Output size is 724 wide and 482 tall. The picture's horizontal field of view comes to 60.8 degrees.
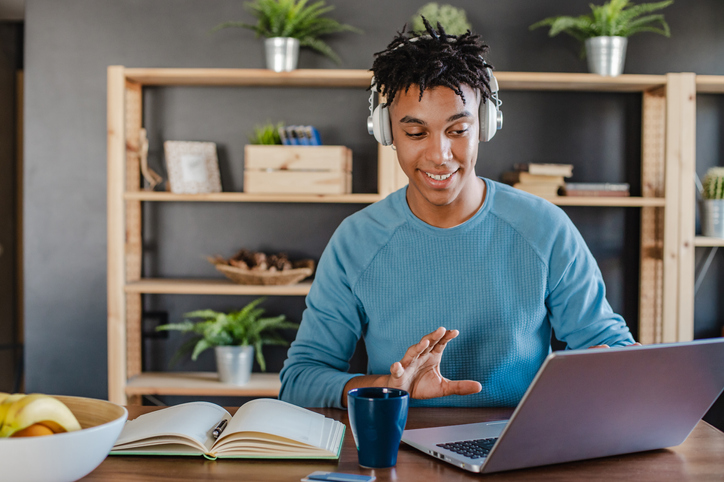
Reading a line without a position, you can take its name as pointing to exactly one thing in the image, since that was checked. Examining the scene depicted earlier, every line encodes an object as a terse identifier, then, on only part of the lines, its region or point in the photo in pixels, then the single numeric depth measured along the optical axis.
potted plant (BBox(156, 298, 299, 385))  2.46
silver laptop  0.67
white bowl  0.62
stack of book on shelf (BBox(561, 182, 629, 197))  2.50
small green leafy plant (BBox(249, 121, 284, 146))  2.51
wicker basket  2.43
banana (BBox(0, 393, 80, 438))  0.65
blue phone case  0.70
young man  1.27
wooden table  0.73
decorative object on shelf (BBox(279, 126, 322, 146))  2.49
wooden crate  2.46
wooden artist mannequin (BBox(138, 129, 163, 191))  2.57
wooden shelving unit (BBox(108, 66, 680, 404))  2.43
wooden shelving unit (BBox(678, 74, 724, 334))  2.42
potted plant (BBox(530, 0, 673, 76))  2.43
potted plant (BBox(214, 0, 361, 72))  2.44
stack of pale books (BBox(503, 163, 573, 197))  2.49
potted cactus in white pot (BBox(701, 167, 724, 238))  2.49
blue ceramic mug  0.73
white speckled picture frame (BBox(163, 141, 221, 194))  2.54
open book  0.79
